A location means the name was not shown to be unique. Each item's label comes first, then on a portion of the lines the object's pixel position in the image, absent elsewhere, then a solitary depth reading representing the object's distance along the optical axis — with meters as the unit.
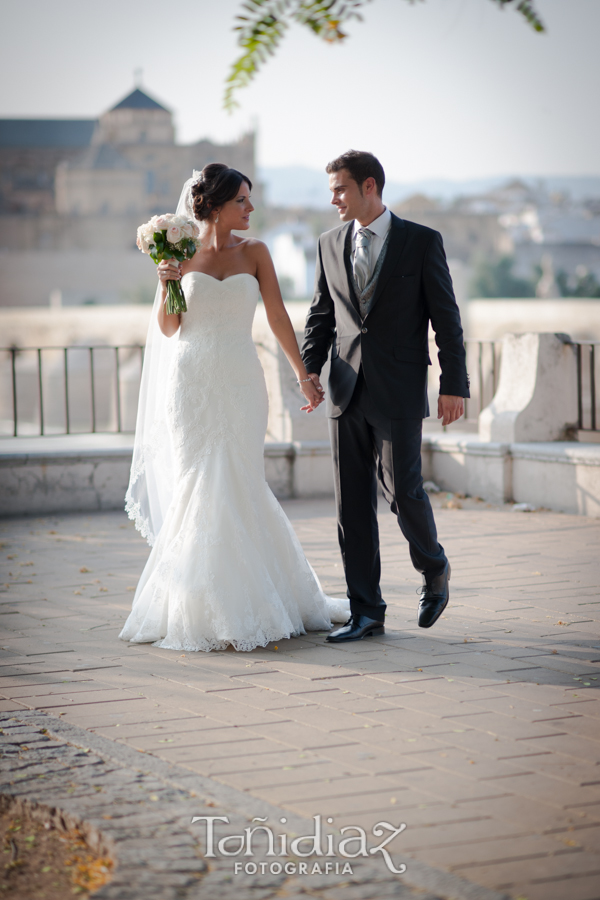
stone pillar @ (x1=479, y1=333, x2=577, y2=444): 16.51
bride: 8.80
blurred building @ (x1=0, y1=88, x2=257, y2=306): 191.12
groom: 8.35
